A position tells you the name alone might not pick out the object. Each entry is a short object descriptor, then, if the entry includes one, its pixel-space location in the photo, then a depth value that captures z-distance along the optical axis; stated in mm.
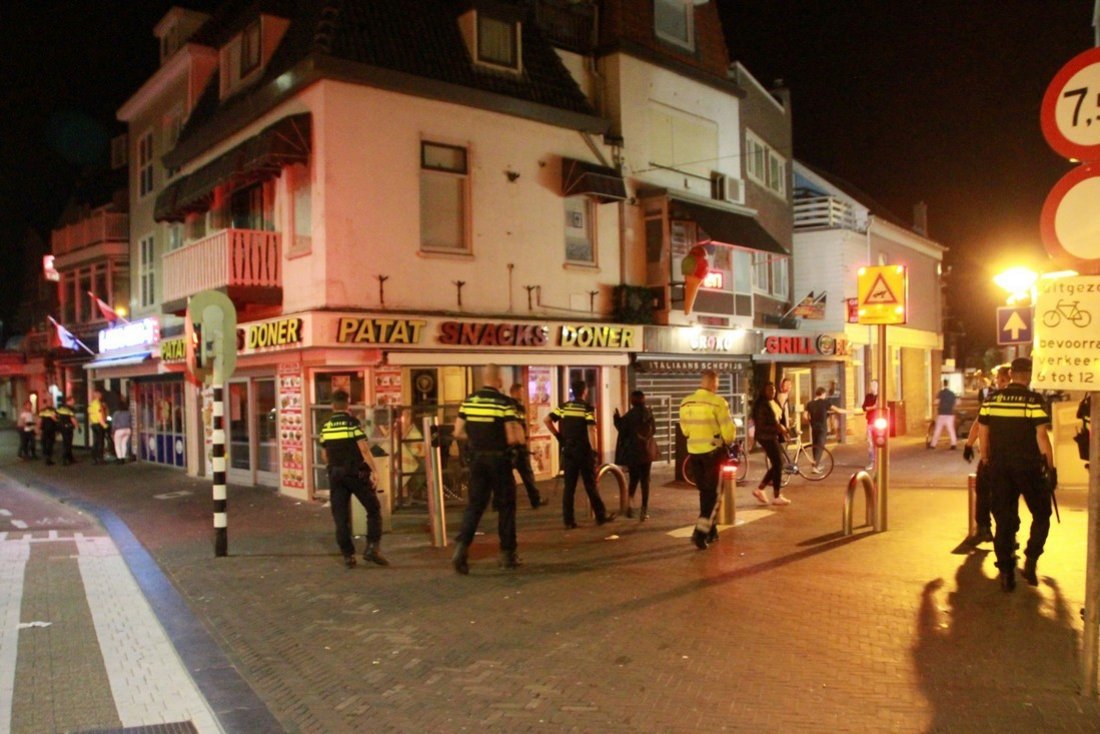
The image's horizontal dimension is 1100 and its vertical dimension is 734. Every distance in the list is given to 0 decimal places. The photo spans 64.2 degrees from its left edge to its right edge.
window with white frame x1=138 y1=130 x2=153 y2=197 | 21766
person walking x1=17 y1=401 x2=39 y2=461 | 22578
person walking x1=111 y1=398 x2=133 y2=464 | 20875
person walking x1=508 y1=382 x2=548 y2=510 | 8773
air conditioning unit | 19562
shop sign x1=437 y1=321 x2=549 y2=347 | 14273
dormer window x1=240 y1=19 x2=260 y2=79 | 15578
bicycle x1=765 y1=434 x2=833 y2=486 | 15469
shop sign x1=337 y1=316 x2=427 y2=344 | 13109
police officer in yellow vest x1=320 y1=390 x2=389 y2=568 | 8820
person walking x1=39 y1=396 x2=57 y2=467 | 21188
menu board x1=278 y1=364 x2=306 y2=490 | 14203
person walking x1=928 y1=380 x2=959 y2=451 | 20844
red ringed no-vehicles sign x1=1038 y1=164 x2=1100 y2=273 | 4871
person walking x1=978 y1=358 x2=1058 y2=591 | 7355
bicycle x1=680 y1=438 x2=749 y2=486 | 15273
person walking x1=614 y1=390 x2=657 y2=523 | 11250
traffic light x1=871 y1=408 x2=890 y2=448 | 10094
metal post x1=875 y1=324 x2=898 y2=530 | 10125
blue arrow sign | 12203
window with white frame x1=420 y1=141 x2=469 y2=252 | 14477
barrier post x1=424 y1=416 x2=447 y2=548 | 9766
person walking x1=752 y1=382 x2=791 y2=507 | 12117
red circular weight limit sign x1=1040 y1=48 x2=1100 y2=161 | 4859
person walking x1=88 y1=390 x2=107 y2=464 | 20719
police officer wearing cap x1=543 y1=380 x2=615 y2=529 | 10766
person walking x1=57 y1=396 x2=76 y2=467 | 21031
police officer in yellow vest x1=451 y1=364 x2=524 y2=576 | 8367
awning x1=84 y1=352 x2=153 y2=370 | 20328
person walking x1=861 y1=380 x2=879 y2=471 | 17188
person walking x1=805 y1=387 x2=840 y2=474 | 15828
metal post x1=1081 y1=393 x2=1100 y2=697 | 4988
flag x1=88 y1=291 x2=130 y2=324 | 20750
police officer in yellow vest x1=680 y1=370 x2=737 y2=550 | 9320
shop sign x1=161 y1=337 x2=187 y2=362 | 17438
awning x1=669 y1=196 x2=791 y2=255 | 17688
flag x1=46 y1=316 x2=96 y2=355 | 23766
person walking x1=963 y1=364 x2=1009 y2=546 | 9031
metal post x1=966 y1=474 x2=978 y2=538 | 9250
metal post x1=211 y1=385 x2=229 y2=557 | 9422
